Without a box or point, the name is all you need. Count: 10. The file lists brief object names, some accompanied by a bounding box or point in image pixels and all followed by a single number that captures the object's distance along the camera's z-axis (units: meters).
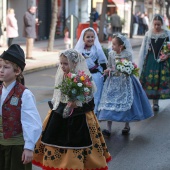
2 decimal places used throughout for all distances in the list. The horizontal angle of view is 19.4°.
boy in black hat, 3.63
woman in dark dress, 9.41
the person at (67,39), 20.57
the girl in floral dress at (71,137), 4.85
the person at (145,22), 39.60
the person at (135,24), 38.75
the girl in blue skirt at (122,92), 7.35
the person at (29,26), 17.44
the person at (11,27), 18.03
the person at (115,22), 30.19
